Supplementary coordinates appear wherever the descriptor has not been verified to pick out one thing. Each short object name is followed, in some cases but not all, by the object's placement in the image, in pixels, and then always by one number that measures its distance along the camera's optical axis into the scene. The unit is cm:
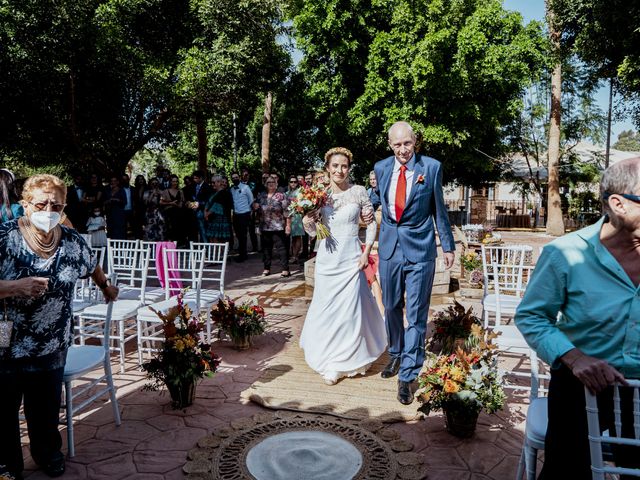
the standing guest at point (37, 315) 298
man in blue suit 428
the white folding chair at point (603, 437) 175
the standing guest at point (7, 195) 422
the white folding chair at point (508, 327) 411
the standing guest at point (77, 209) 1042
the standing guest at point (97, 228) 973
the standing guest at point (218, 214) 1091
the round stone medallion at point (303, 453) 323
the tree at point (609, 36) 1179
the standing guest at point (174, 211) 1121
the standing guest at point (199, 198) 1137
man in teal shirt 198
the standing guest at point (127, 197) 1141
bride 473
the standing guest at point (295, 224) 1095
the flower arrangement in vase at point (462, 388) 358
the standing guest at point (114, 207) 1103
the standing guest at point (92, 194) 1048
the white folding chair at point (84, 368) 340
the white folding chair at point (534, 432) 248
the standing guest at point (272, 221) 955
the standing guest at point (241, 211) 1149
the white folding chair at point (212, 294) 552
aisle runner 411
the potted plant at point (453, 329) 500
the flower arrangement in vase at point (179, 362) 402
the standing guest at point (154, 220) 1107
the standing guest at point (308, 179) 1096
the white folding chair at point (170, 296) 503
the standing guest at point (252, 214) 1203
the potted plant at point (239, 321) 554
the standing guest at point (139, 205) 1262
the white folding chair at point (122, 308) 486
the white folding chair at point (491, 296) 513
